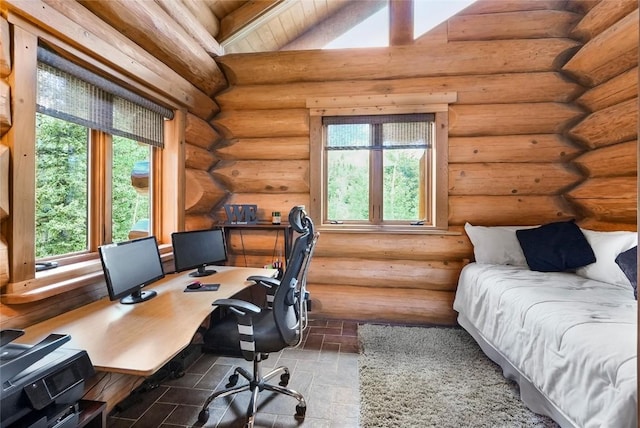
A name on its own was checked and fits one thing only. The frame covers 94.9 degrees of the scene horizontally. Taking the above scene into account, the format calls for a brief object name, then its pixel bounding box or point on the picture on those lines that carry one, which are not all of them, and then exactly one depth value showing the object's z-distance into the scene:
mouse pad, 2.13
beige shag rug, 1.79
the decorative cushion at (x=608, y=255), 2.20
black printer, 0.91
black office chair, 1.73
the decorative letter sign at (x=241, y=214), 3.31
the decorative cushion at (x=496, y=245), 2.82
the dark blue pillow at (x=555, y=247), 2.52
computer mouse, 2.16
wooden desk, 1.21
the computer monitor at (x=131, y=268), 1.69
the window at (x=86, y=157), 1.76
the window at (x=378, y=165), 3.21
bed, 1.22
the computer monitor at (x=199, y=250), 2.46
